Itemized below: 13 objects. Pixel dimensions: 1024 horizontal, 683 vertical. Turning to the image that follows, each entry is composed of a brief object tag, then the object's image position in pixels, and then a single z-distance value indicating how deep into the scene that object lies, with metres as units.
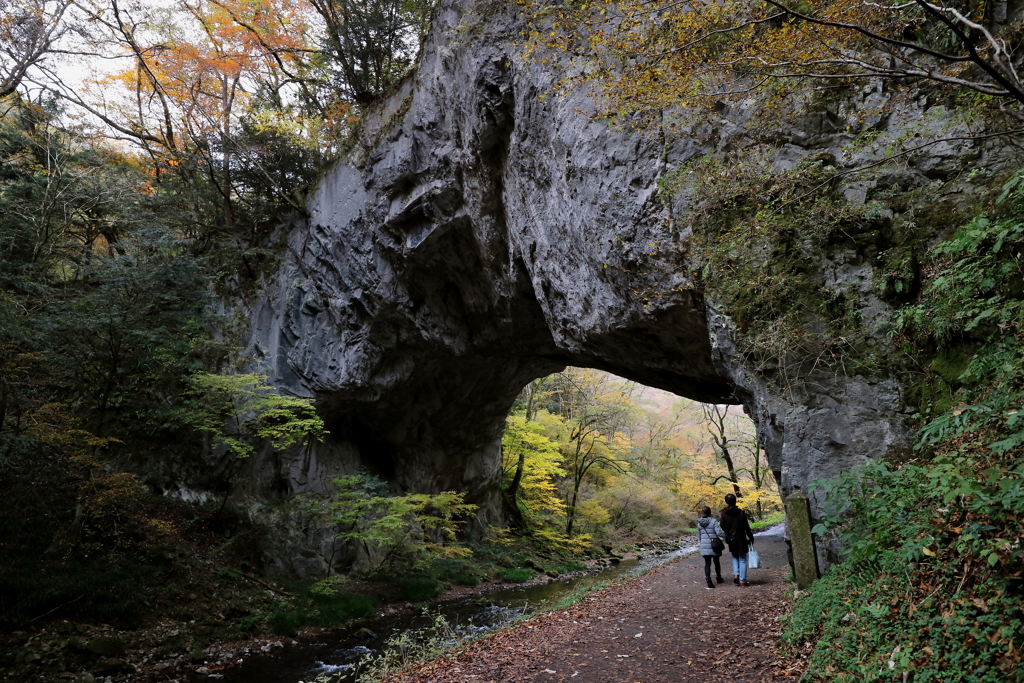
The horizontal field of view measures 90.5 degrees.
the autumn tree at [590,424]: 19.89
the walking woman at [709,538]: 8.11
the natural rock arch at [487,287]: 6.33
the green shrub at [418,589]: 13.44
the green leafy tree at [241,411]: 11.67
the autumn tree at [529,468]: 18.59
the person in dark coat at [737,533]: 7.81
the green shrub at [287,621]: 10.40
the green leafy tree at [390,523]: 12.12
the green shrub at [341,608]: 11.20
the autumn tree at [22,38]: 12.33
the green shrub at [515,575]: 16.17
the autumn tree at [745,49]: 4.48
